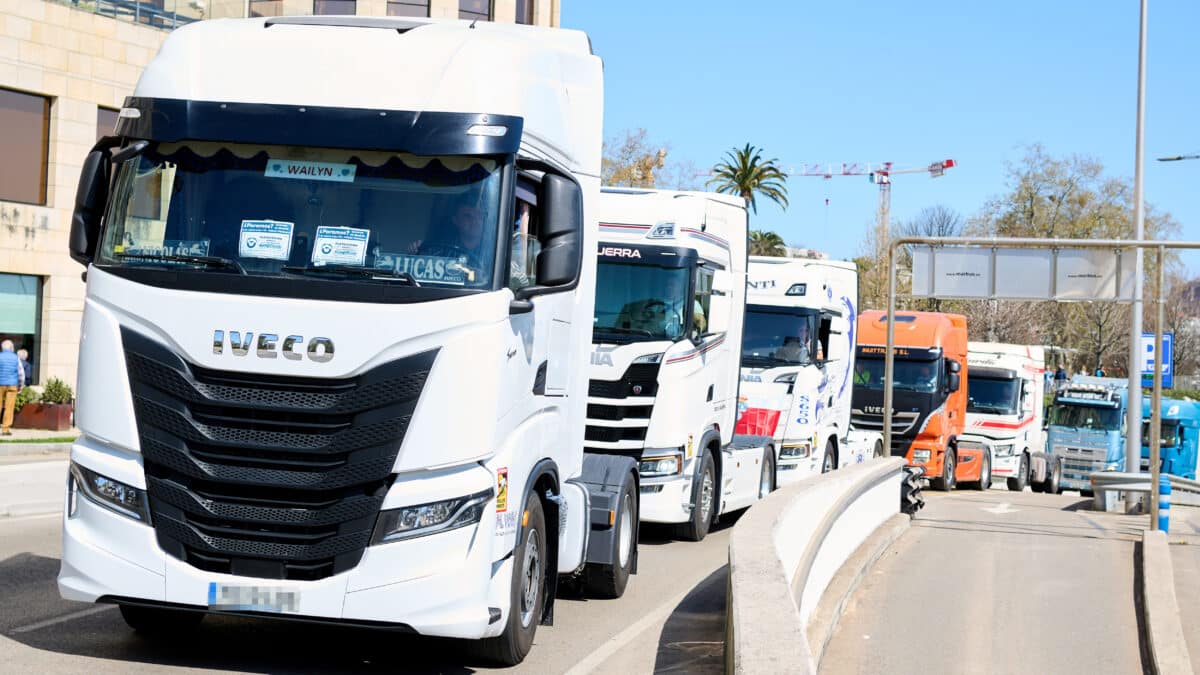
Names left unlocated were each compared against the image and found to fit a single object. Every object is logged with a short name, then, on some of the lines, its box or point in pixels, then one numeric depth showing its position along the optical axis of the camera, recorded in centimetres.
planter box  2647
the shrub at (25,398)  2648
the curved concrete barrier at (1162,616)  1035
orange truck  2739
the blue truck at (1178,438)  4012
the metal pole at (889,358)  1914
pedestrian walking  2509
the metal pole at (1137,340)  2295
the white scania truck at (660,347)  1359
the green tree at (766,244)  6756
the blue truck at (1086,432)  3741
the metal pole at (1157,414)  1758
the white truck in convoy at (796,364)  1886
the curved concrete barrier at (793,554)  620
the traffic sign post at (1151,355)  2502
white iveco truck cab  676
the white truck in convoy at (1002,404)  3297
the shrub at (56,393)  2681
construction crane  12648
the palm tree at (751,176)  5766
